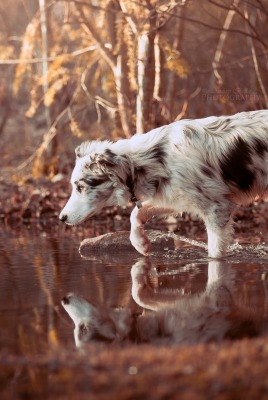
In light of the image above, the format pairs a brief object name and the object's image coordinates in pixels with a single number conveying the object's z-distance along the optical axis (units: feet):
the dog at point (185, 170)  26.05
